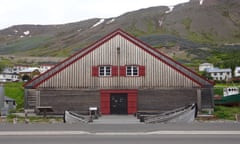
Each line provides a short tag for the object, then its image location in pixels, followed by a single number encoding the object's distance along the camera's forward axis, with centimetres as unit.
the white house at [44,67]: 12296
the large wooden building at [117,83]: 3847
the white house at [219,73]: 9712
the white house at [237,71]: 9810
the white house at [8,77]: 10838
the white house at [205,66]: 10338
